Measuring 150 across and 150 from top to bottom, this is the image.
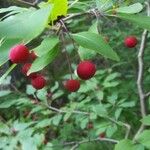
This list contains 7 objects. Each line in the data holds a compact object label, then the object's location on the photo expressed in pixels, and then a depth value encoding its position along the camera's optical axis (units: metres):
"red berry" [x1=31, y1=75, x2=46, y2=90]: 0.24
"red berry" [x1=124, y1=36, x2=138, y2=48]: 0.36
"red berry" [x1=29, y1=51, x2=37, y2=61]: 0.22
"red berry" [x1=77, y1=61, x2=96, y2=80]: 0.21
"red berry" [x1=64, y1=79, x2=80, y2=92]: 0.25
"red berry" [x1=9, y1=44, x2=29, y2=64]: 0.20
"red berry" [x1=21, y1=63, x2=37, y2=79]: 0.22
